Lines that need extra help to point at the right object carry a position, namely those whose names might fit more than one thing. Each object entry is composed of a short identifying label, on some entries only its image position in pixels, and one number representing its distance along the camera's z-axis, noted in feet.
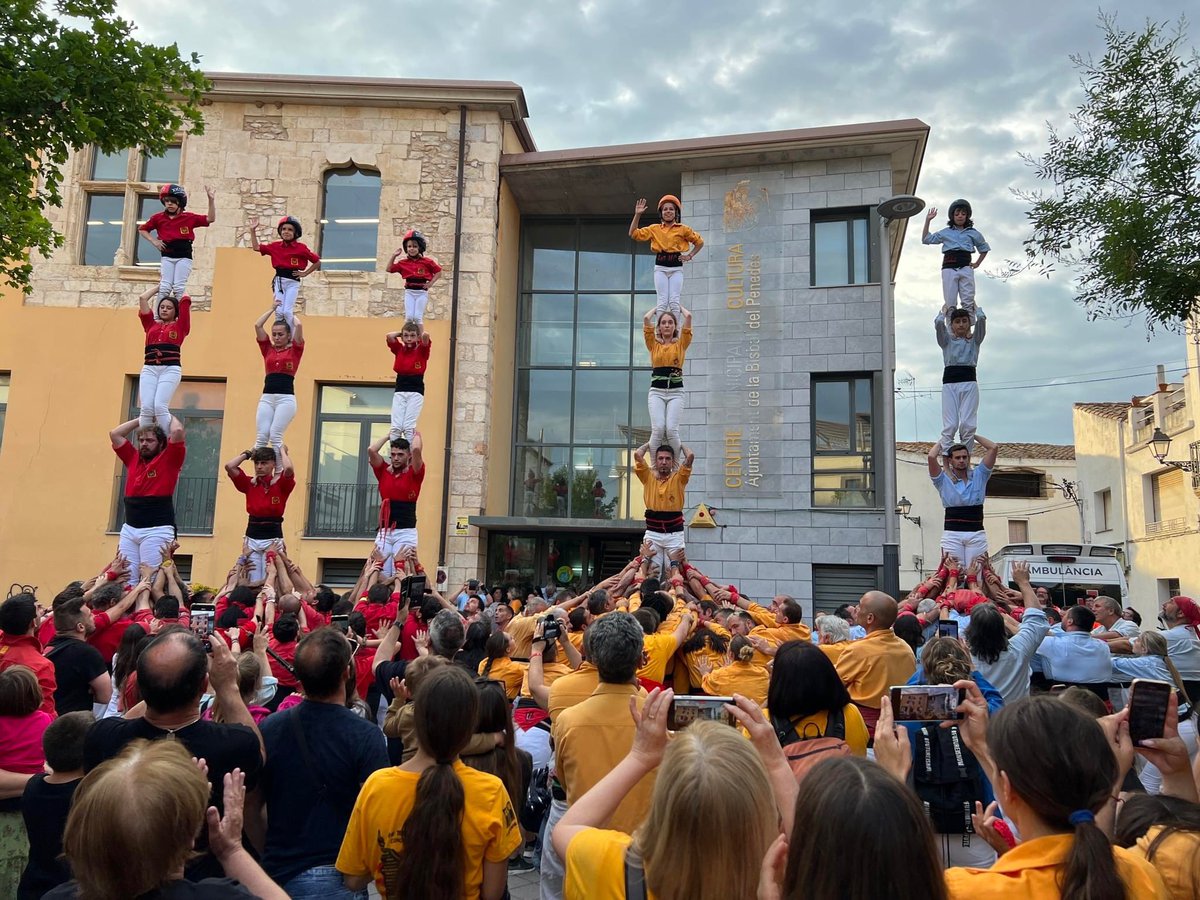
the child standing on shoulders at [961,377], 34.17
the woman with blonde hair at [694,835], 6.04
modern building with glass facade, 54.24
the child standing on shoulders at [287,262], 36.58
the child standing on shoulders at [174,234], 35.19
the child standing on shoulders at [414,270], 38.73
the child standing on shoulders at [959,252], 34.06
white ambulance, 46.24
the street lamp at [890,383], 42.96
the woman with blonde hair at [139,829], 6.28
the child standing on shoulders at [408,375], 38.37
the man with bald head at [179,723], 9.05
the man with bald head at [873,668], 14.76
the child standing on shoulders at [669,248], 35.73
